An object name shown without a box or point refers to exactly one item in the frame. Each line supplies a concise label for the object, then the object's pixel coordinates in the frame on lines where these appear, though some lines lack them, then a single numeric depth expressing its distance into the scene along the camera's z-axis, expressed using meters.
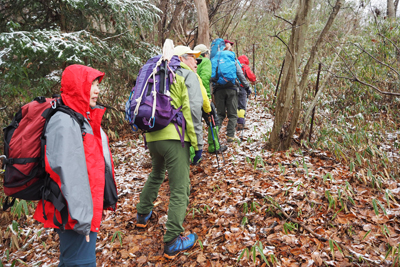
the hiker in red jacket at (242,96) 6.47
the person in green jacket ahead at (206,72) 5.28
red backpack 1.68
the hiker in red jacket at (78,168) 1.67
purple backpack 2.64
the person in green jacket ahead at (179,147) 2.78
